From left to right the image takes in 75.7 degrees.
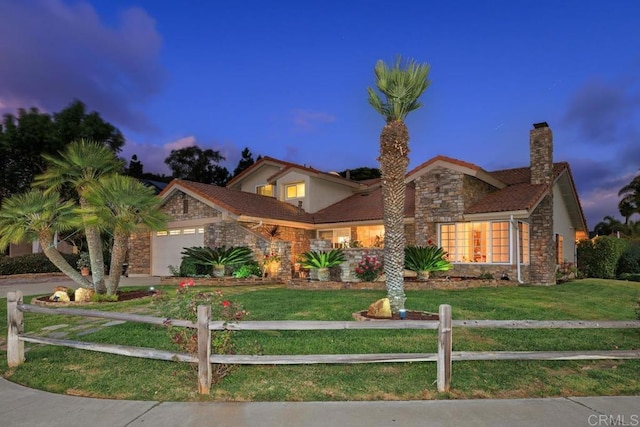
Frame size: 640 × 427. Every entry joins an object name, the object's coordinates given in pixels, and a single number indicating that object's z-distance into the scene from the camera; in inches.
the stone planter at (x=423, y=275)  612.4
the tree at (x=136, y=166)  1894.7
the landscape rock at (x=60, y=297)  464.5
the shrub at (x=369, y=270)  610.2
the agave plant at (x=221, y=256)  708.7
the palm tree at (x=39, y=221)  473.4
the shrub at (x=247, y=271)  697.0
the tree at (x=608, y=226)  1558.8
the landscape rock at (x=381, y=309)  339.6
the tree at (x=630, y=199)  1577.5
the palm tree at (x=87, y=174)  482.9
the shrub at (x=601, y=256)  884.0
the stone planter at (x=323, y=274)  630.5
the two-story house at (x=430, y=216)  693.3
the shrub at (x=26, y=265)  854.5
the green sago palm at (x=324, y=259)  630.5
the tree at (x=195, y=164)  1760.6
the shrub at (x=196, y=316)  211.2
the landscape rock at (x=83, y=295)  470.6
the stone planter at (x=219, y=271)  708.7
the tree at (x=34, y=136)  892.6
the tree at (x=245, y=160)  1817.2
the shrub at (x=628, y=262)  957.2
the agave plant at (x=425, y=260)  612.1
